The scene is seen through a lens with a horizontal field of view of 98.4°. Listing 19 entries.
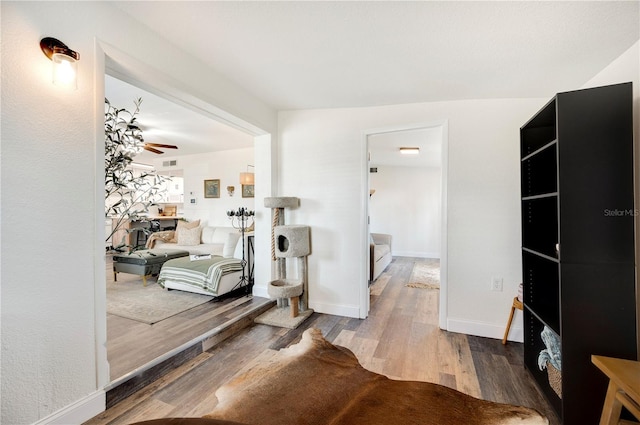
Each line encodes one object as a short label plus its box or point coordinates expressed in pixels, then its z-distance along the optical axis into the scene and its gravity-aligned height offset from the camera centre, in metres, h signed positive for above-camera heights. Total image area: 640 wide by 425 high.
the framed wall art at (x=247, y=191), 5.68 +0.45
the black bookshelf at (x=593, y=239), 1.42 -0.15
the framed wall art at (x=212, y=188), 6.03 +0.55
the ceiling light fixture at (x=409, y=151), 4.72 +1.06
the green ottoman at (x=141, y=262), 3.87 -0.70
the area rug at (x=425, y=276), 4.36 -1.15
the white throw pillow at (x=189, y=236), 5.27 -0.44
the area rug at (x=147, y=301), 2.86 -1.04
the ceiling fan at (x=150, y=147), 4.21 +1.03
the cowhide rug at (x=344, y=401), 1.00 -0.74
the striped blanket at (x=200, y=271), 3.30 -0.72
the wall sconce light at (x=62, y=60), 1.34 +0.78
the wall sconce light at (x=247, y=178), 4.69 +0.59
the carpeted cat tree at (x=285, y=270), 2.92 -0.68
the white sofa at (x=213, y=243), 4.44 -0.56
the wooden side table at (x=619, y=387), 1.11 -0.73
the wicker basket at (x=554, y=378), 1.56 -0.99
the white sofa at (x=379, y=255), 4.47 -0.76
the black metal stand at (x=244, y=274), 3.58 -0.81
